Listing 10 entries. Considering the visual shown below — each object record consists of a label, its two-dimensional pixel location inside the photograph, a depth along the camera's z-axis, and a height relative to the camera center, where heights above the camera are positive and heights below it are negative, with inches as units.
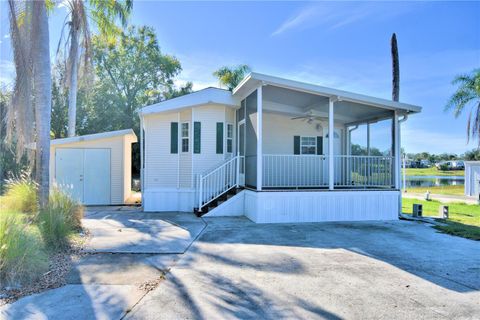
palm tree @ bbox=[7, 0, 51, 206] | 268.8 +88.1
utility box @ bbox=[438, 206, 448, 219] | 408.8 -63.0
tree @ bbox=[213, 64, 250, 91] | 859.4 +254.8
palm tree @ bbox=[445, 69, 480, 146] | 652.1 +138.7
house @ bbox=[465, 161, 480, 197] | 789.9 -32.6
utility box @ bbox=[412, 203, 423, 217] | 403.0 -59.7
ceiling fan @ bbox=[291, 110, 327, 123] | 448.6 +70.2
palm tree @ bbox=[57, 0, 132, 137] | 353.4 +179.6
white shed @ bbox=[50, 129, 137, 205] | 463.5 -2.1
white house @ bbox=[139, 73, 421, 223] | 353.1 +6.7
